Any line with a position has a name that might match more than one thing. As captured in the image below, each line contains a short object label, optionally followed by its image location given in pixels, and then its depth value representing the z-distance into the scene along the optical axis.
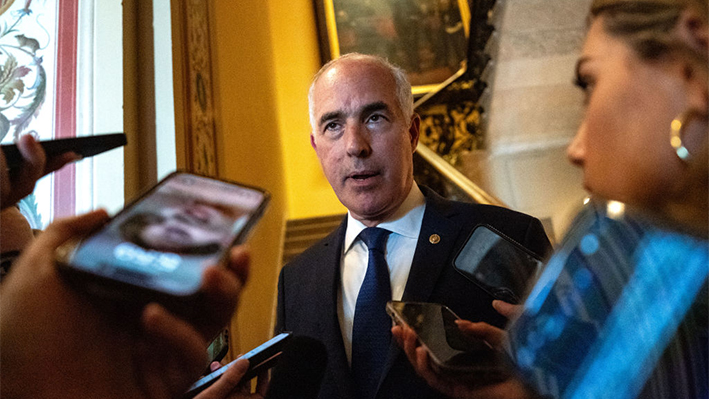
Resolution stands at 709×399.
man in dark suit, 0.82
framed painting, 4.73
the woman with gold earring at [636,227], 0.29
